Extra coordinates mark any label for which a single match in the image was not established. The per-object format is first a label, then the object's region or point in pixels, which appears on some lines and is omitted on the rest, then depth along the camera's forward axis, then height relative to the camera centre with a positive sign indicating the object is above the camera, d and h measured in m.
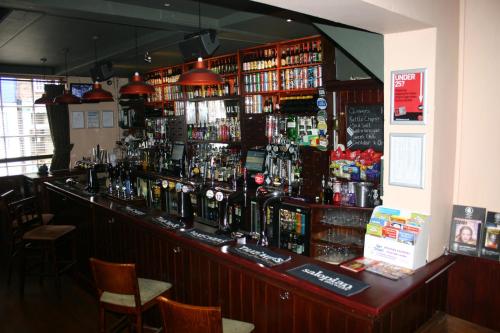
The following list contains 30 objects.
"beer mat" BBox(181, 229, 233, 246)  2.90 -0.83
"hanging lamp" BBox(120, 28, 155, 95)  4.43 +0.46
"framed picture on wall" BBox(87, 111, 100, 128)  9.26 +0.23
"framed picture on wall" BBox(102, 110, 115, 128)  9.51 +0.23
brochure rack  2.39 -0.72
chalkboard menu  4.15 -0.03
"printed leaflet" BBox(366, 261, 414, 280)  2.27 -0.86
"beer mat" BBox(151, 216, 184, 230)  3.31 -0.81
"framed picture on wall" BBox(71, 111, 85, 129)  9.01 +0.21
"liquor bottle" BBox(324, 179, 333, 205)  4.10 -0.71
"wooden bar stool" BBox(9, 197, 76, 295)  4.47 -1.19
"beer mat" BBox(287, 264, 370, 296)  2.07 -0.85
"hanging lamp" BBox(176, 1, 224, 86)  3.45 +0.44
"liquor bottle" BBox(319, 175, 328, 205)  4.15 -0.74
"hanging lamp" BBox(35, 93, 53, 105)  6.45 +0.48
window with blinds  8.52 +0.05
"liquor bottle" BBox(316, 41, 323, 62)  5.06 +0.88
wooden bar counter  2.03 -1.01
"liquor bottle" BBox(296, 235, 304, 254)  4.29 -1.28
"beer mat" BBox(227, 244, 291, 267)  2.49 -0.84
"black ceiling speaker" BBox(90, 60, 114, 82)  6.77 +0.99
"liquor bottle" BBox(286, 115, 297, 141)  5.27 -0.02
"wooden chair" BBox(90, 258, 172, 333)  2.48 -1.14
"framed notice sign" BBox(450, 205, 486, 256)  2.66 -0.72
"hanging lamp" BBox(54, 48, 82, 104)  5.55 +0.43
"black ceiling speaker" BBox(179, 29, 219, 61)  4.42 +0.94
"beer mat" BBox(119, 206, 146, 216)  3.75 -0.79
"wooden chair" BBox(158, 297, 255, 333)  1.91 -0.94
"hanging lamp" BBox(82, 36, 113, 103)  4.98 +0.43
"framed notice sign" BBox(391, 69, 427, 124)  2.50 +0.17
